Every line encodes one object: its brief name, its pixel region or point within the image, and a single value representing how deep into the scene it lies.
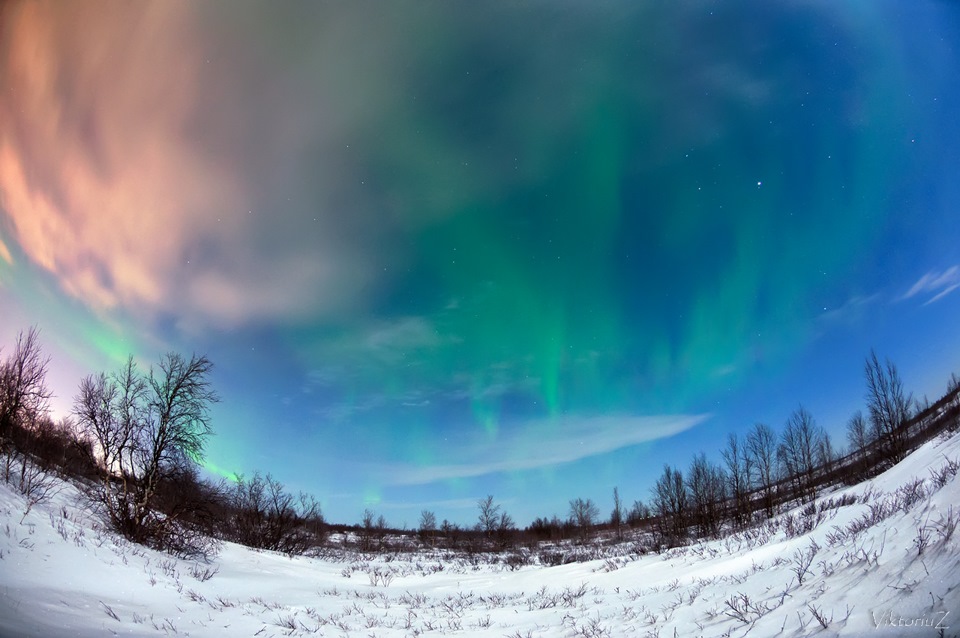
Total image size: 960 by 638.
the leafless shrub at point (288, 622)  10.00
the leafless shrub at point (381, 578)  22.86
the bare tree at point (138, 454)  23.39
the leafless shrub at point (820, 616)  4.53
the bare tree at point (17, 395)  20.19
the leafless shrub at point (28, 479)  18.02
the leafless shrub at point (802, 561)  6.62
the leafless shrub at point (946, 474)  8.07
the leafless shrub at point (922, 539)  4.83
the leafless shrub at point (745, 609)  5.79
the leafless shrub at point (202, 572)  18.12
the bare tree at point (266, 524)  39.62
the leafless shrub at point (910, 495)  7.55
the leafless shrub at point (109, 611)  8.70
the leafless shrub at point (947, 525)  4.76
